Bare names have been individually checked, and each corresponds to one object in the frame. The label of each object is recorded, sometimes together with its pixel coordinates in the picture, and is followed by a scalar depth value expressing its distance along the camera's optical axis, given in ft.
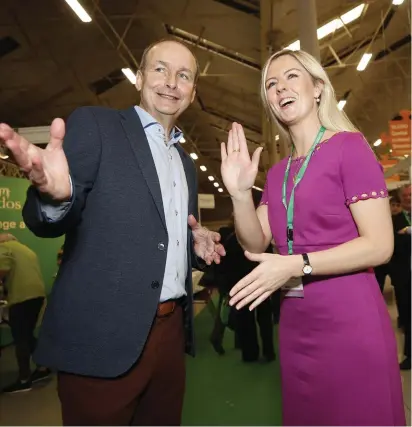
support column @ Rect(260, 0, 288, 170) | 23.17
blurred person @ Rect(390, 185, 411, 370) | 13.26
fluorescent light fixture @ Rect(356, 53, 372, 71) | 25.75
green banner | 12.47
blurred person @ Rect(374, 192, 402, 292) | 14.05
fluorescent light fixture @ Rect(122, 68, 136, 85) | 28.18
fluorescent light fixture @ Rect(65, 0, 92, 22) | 18.90
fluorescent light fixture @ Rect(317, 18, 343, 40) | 26.86
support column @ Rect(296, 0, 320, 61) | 16.56
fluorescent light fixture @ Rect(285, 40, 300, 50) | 26.55
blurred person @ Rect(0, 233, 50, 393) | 12.09
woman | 3.66
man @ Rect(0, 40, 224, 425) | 3.71
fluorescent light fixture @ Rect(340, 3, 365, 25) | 26.26
